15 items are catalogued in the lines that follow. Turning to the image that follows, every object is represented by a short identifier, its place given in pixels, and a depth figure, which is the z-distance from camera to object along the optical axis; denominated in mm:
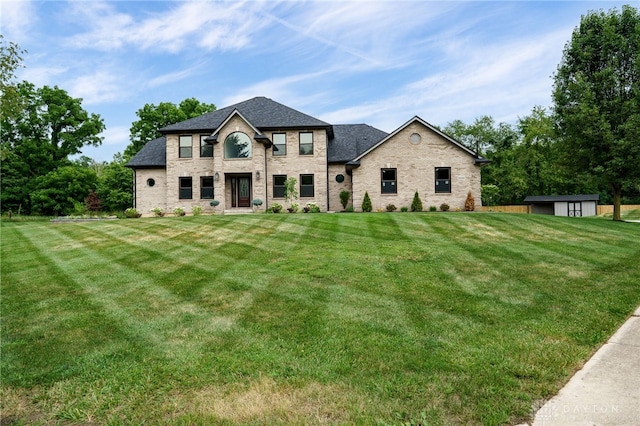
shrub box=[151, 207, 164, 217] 26328
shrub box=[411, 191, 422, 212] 24906
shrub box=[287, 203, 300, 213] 25469
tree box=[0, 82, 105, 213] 41688
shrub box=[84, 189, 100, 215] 35969
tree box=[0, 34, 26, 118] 14812
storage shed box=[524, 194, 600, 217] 41656
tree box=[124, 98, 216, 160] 44719
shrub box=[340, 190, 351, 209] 26625
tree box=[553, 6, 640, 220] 20531
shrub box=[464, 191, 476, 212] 24766
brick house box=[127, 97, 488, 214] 25219
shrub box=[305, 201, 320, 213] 25266
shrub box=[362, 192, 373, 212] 24906
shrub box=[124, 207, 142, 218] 26188
